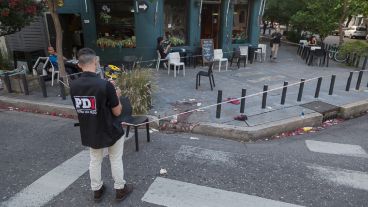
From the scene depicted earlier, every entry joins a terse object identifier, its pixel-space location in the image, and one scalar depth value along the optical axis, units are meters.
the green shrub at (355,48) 13.76
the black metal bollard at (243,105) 6.90
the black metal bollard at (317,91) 8.29
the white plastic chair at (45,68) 9.42
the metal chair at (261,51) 14.85
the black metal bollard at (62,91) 8.01
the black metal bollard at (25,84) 8.45
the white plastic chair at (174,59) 11.14
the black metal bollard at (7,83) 8.59
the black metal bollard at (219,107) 6.76
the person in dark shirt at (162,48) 11.60
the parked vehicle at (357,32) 35.84
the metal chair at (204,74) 8.94
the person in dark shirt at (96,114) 3.40
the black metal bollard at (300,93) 8.04
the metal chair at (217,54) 12.62
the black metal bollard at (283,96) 7.75
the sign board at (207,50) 12.50
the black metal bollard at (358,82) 9.40
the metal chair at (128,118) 5.22
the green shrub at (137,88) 6.88
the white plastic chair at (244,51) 13.46
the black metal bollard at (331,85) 8.66
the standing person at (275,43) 14.88
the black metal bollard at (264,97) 7.25
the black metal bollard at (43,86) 8.21
